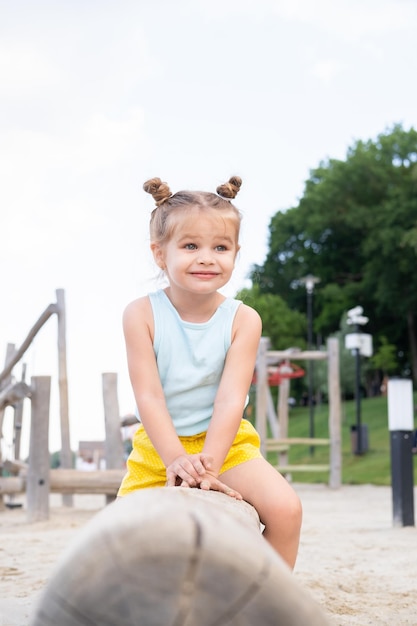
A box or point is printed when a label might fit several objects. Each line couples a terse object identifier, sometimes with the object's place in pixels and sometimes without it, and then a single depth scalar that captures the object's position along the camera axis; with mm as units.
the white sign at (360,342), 20281
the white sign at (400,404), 7371
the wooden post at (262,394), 13877
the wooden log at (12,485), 9500
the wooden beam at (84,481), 8703
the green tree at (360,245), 35250
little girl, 2500
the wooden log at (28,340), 10453
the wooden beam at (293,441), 14258
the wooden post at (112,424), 9273
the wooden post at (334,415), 14445
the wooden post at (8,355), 12690
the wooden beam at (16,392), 8445
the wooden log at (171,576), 1266
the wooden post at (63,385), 10703
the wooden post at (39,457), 8305
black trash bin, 19375
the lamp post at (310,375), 22070
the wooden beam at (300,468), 14378
